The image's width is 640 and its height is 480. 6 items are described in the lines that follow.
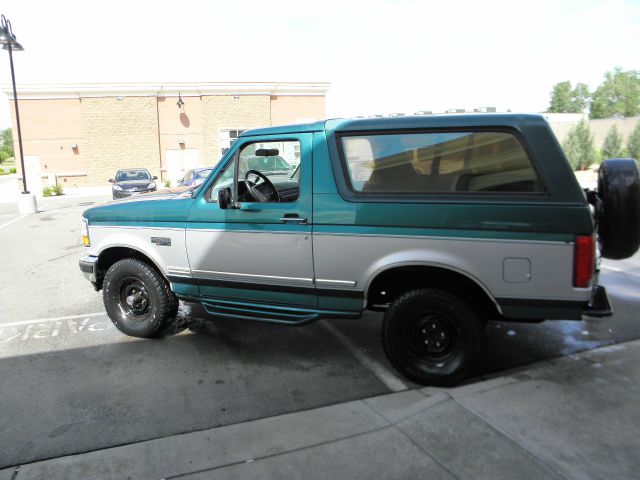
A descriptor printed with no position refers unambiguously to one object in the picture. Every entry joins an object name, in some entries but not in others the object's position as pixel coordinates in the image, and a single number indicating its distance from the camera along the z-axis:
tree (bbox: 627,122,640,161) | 21.50
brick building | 29.80
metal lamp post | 15.67
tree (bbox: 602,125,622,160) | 22.78
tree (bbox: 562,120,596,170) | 23.56
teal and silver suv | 3.39
